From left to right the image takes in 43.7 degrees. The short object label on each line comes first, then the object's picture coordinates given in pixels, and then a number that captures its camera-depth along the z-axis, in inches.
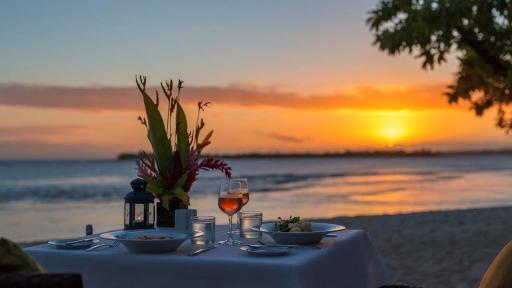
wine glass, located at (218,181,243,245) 105.7
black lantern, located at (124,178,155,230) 119.3
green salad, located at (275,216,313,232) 101.7
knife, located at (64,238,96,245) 100.4
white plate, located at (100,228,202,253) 92.0
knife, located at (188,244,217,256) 91.8
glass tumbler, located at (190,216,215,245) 101.3
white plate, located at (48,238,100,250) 99.0
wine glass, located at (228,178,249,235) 107.5
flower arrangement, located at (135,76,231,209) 115.6
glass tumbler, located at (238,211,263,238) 108.3
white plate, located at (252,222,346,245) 99.1
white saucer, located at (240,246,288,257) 89.3
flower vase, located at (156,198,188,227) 119.3
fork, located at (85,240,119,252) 98.2
